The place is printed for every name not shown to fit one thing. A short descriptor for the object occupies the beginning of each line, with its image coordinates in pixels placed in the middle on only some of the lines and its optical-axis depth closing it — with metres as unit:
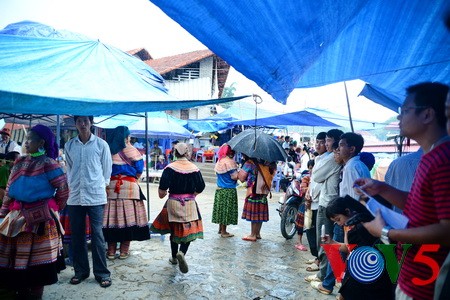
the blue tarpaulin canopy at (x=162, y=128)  13.61
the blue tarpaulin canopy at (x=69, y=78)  2.63
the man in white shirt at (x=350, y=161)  3.11
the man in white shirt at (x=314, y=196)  4.50
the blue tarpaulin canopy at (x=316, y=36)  1.96
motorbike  6.10
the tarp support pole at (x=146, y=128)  5.63
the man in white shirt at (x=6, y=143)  7.67
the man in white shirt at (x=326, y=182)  3.84
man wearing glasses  1.30
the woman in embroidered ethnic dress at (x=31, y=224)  3.05
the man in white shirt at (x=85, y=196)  3.71
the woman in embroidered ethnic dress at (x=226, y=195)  6.05
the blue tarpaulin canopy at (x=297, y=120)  7.72
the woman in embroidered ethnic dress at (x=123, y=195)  4.45
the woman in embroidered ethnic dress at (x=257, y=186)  5.89
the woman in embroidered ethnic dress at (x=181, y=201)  4.29
